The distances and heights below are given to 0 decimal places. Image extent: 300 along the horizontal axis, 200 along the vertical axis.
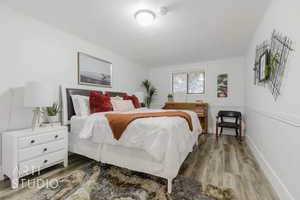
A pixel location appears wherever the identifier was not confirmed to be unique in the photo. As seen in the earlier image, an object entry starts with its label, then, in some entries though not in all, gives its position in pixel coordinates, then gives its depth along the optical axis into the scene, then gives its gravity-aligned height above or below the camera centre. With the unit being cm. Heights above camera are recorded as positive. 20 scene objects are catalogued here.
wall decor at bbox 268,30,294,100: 136 +47
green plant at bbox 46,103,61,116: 218 -17
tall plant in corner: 509 +35
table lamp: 179 +6
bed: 150 -56
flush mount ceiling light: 198 +125
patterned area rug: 144 -103
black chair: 350 -52
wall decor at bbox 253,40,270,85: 186 +59
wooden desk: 418 -25
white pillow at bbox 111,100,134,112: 284 -11
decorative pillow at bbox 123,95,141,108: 347 +0
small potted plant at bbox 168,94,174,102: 489 +8
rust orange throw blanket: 176 -29
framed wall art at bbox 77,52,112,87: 289 +68
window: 468 +65
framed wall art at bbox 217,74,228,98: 424 +46
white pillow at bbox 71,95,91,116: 245 -10
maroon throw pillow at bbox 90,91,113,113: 255 -6
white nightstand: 162 -67
